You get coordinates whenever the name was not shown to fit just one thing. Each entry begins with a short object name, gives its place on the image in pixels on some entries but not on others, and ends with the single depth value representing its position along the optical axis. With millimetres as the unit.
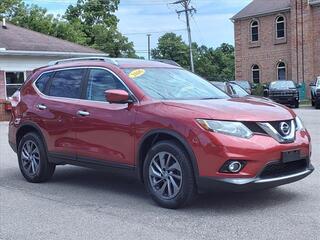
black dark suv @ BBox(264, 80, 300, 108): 30303
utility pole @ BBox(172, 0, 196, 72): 48062
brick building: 42375
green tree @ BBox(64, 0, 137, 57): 56875
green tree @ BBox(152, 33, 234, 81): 92562
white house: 25594
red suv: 6059
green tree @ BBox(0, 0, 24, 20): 49438
